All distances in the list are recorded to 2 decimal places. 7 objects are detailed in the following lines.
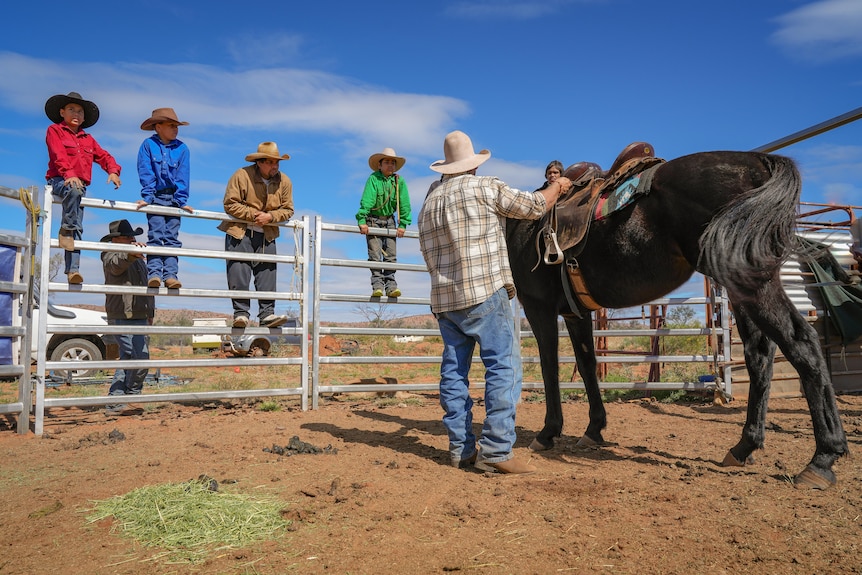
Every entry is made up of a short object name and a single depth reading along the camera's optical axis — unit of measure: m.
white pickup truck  10.60
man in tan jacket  6.33
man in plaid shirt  3.84
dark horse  3.47
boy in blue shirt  6.04
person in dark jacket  6.32
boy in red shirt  5.55
